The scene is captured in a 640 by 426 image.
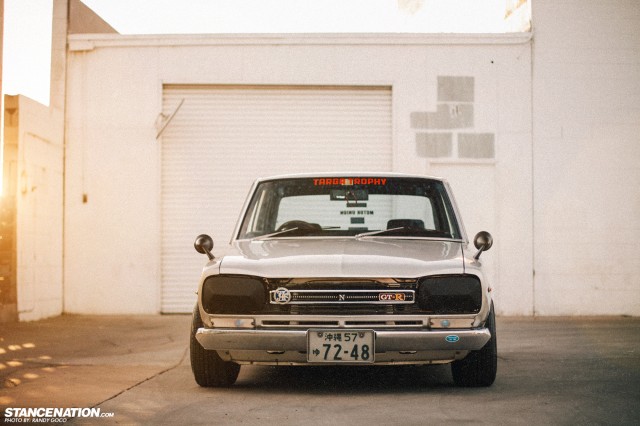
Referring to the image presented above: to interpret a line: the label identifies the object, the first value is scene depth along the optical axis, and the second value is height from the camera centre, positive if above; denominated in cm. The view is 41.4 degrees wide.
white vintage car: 518 -53
